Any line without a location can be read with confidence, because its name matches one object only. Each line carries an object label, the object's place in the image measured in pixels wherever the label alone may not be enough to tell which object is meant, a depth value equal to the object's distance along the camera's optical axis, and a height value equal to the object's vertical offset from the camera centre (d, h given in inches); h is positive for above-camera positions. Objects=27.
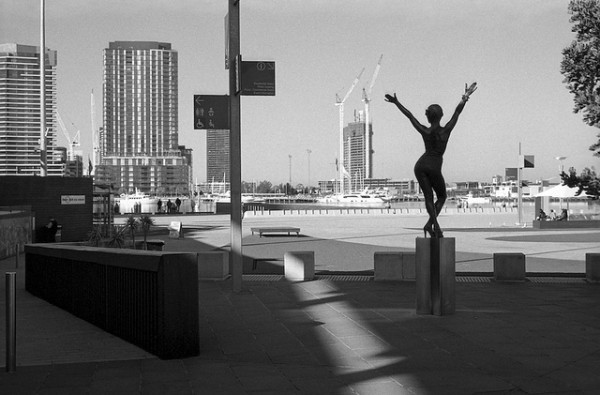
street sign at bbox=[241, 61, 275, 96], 534.3 +77.2
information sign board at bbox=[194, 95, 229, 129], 548.4 +56.2
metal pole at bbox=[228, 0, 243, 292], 539.5 +30.4
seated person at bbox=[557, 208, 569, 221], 1692.1 -65.0
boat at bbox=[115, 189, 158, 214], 3052.7 -95.6
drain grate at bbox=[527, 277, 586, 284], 611.7 -77.1
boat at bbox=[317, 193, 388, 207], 5793.8 -103.9
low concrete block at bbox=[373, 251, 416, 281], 622.5 -67.0
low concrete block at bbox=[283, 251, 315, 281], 621.6 -65.1
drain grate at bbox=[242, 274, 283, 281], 637.9 -77.8
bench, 1295.5 -73.5
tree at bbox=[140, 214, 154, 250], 1065.9 -50.6
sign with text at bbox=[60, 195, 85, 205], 1201.4 -18.2
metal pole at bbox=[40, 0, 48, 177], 1424.7 +203.7
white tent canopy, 1685.3 -11.2
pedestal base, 429.4 -50.7
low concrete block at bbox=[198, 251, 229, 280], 633.6 -66.1
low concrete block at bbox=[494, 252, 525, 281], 617.3 -65.7
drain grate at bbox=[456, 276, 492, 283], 622.2 -77.7
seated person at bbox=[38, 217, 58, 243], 1032.2 -62.1
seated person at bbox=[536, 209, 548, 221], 1694.1 -65.4
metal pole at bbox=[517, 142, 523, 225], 1760.6 -5.5
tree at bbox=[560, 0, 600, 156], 467.0 +80.9
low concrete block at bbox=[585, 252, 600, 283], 608.4 -64.9
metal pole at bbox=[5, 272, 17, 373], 294.0 -54.7
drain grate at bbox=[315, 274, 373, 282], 634.8 -77.5
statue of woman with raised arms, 447.5 +22.4
